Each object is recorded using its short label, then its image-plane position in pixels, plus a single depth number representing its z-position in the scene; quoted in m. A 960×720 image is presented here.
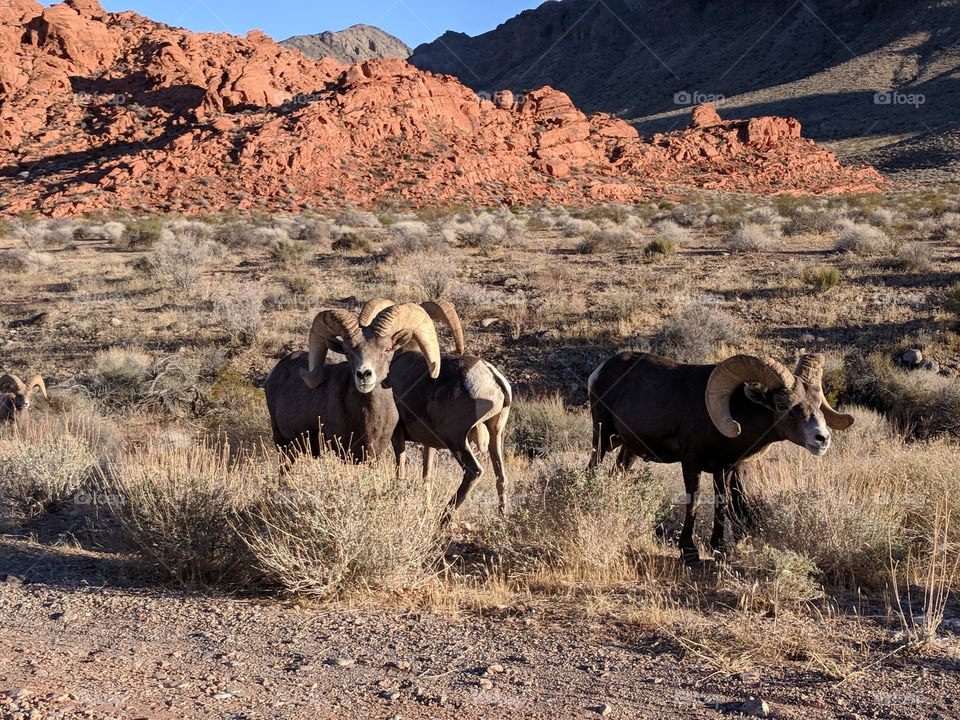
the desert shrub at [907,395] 11.16
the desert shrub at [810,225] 26.48
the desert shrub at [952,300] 14.56
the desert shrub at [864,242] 21.17
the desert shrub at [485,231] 25.98
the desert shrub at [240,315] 15.15
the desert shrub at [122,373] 13.05
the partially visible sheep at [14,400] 10.65
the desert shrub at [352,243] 25.70
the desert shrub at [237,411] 10.77
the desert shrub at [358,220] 35.23
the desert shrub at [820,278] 16.88
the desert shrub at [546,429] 10.70
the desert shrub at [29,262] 23.36
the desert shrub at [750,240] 22.84
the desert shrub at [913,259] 18.58
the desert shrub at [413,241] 23.73
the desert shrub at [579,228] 28.61
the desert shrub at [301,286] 18.39
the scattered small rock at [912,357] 13.05
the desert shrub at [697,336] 13.49
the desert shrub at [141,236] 28.69
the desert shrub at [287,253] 22.83
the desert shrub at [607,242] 24.20
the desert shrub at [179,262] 19.72
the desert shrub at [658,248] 22.27
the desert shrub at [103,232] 30.86
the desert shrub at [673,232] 25.39
